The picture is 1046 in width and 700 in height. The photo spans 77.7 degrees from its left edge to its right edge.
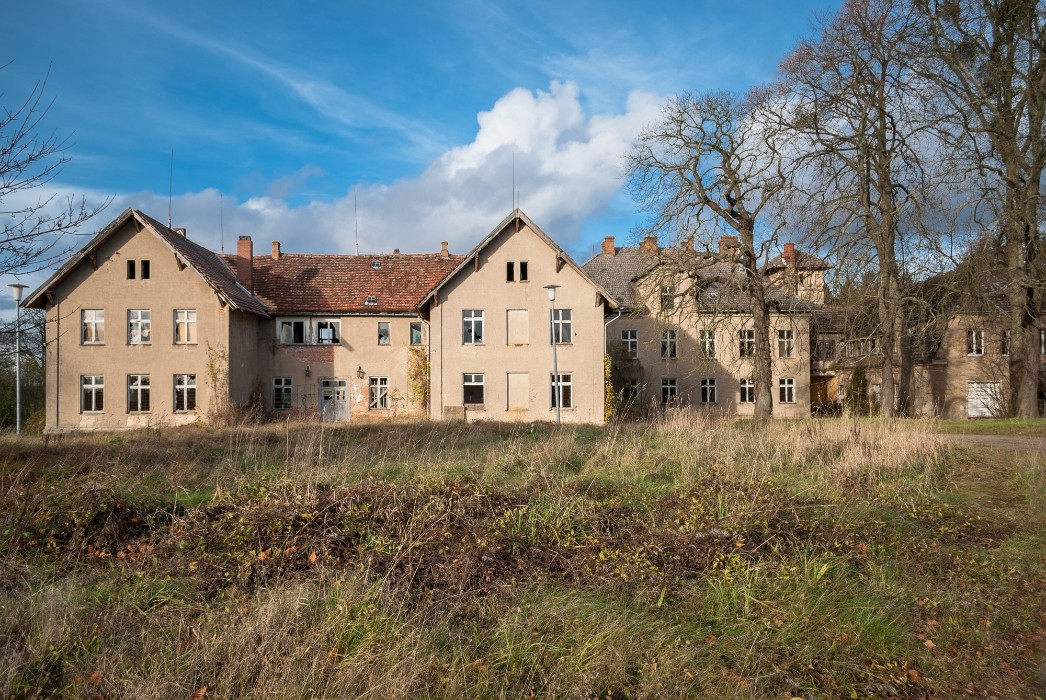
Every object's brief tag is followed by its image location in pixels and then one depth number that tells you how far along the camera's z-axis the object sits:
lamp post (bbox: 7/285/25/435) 20.41
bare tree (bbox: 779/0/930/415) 21.66
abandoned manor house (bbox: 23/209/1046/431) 25.75
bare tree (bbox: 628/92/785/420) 23.14
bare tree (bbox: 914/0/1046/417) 20.16
